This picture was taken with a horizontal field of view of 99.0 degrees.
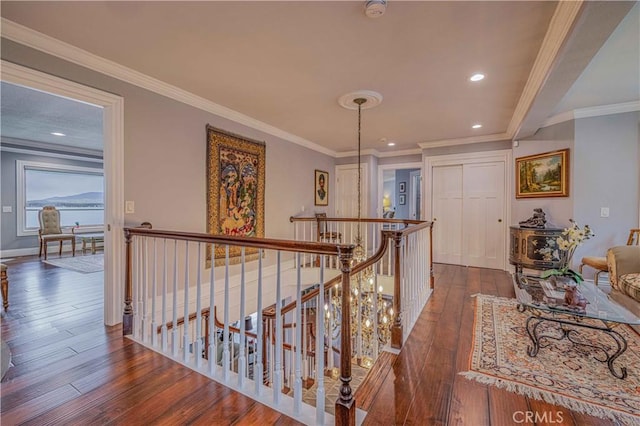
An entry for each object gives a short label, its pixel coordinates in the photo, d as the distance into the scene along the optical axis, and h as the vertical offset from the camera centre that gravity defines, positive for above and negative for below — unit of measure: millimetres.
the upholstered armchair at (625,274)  2504 -620
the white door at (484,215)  4828 -65
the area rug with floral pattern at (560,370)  1583 -1098
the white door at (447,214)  5238 -48
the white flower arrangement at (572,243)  2340 -283
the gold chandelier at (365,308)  2336 -1034
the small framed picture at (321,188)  5742 +506
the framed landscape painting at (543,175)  3902 +561
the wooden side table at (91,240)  6250 -669
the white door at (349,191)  6141 +456
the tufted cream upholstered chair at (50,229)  5782 -403
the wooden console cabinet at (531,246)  3693 -490
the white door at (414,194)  8227 +537
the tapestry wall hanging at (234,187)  3506 +331
